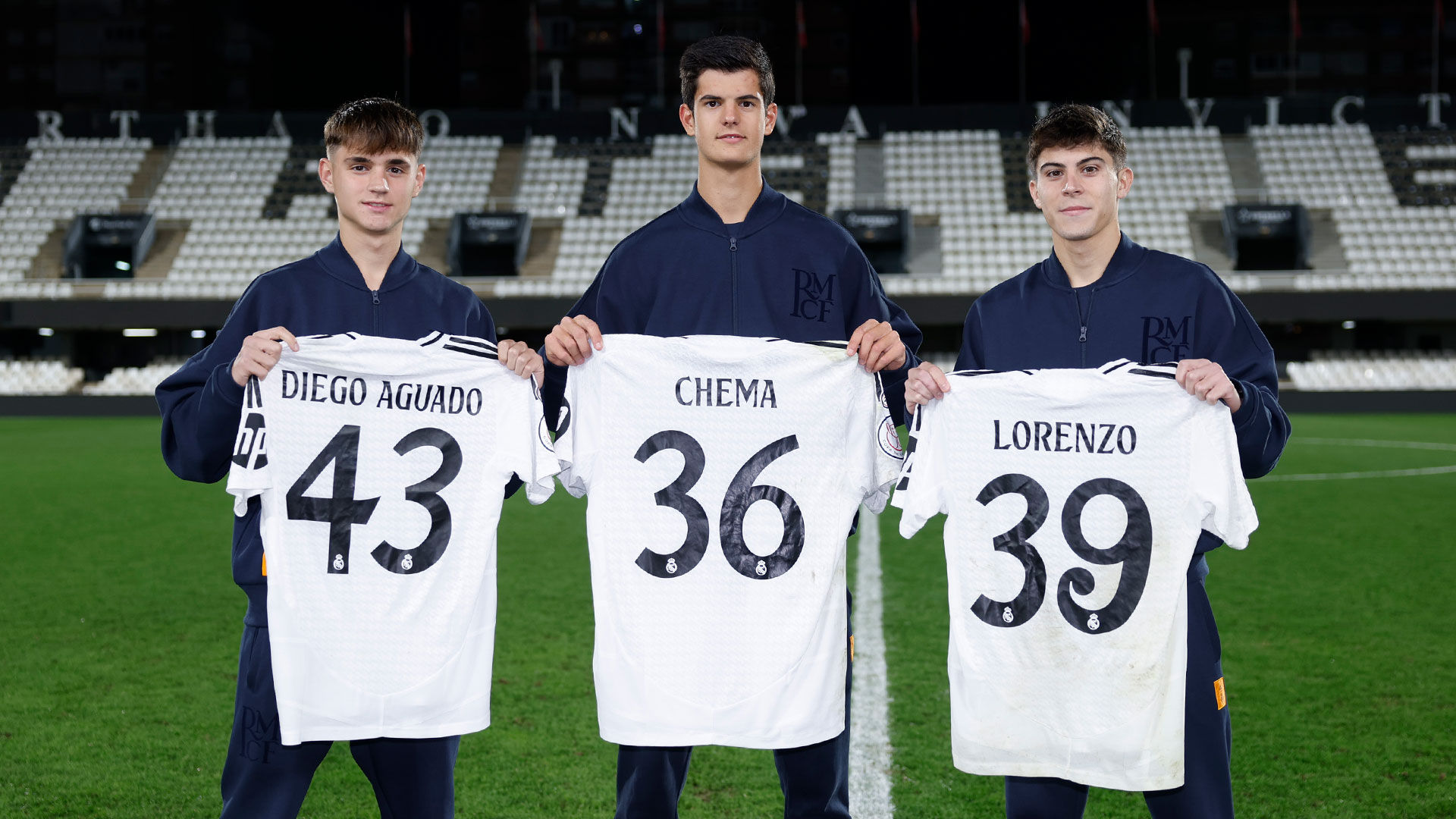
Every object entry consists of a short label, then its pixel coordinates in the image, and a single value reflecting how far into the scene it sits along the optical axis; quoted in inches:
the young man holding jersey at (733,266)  95.3
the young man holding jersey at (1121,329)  89.8
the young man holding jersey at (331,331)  89.3
